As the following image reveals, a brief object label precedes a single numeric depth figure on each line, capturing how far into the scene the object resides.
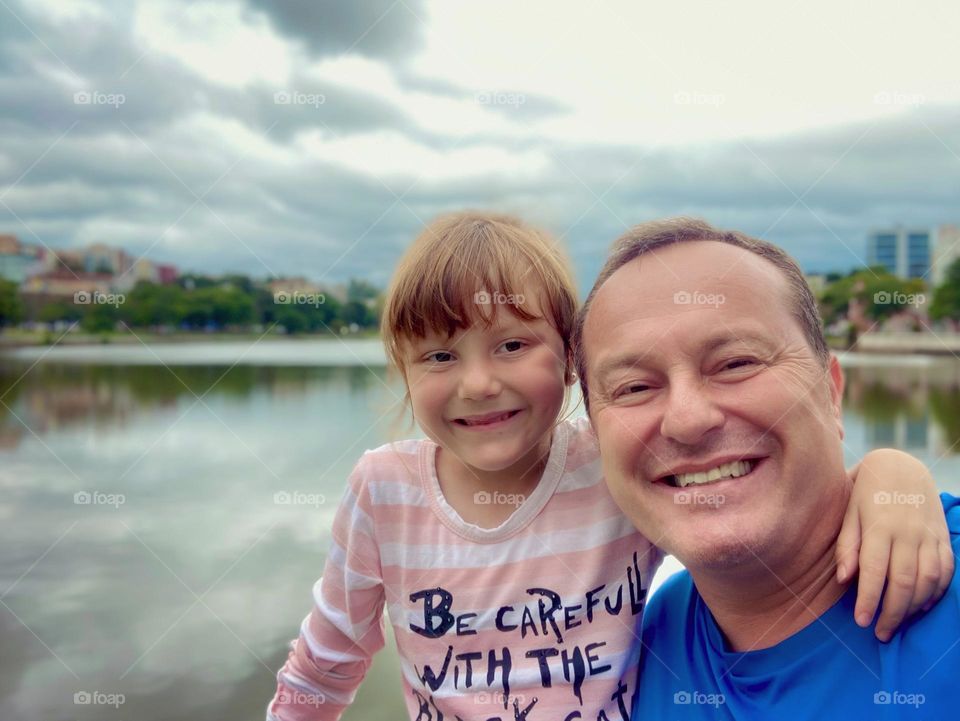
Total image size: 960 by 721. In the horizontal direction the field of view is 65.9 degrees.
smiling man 0.43
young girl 0.52
